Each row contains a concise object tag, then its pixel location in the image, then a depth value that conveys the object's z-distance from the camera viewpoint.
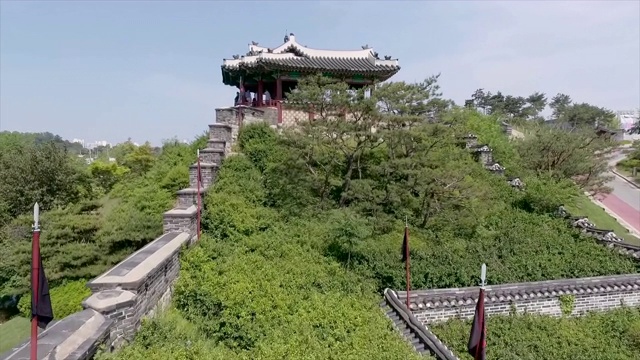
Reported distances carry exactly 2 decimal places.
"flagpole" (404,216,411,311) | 8.33
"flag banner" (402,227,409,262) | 8.49
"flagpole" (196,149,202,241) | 9.14
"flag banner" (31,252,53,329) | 3.63
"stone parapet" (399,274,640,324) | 8.46
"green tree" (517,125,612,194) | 16.28
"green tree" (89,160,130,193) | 21.01
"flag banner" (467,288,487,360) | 4.71
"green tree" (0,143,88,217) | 16.50
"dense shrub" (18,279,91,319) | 10.12
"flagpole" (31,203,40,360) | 3.58
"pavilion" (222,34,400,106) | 16.09
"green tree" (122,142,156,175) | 23.58
